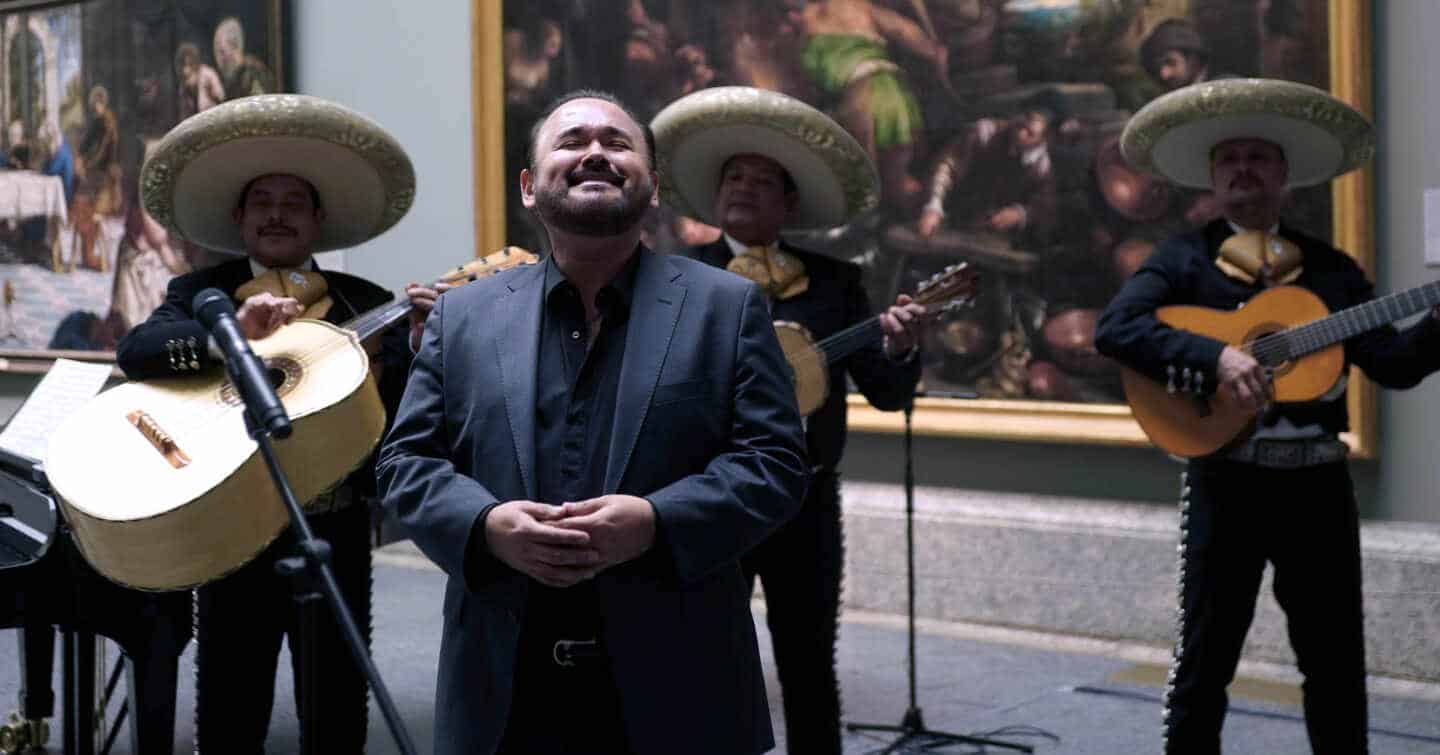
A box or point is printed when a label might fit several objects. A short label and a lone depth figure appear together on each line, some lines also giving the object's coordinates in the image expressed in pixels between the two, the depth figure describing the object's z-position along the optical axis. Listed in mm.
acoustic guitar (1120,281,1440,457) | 4004
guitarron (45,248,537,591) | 3434
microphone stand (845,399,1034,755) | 4996
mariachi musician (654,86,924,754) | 4195
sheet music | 4176
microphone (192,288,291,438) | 2320
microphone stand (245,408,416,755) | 2221
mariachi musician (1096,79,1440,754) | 3979
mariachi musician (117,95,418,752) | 3832
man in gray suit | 2438
